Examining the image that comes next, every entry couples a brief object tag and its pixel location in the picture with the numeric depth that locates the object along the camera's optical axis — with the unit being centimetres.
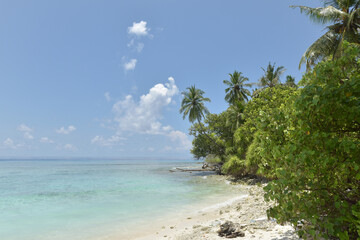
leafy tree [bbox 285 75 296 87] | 4025
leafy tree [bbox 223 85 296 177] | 2151
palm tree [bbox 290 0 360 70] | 1358
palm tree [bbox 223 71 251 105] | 3747
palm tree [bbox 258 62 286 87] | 3403
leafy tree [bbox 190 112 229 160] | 3751
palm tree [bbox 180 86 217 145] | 3784
